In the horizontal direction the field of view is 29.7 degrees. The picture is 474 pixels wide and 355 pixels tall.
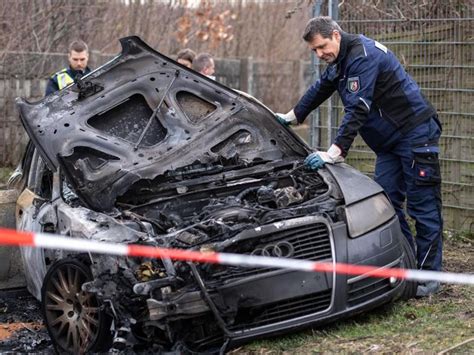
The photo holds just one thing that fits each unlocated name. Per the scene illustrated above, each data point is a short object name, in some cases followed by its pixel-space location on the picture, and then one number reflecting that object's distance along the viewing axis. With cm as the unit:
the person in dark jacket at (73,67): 907
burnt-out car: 494
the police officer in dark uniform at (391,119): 609
